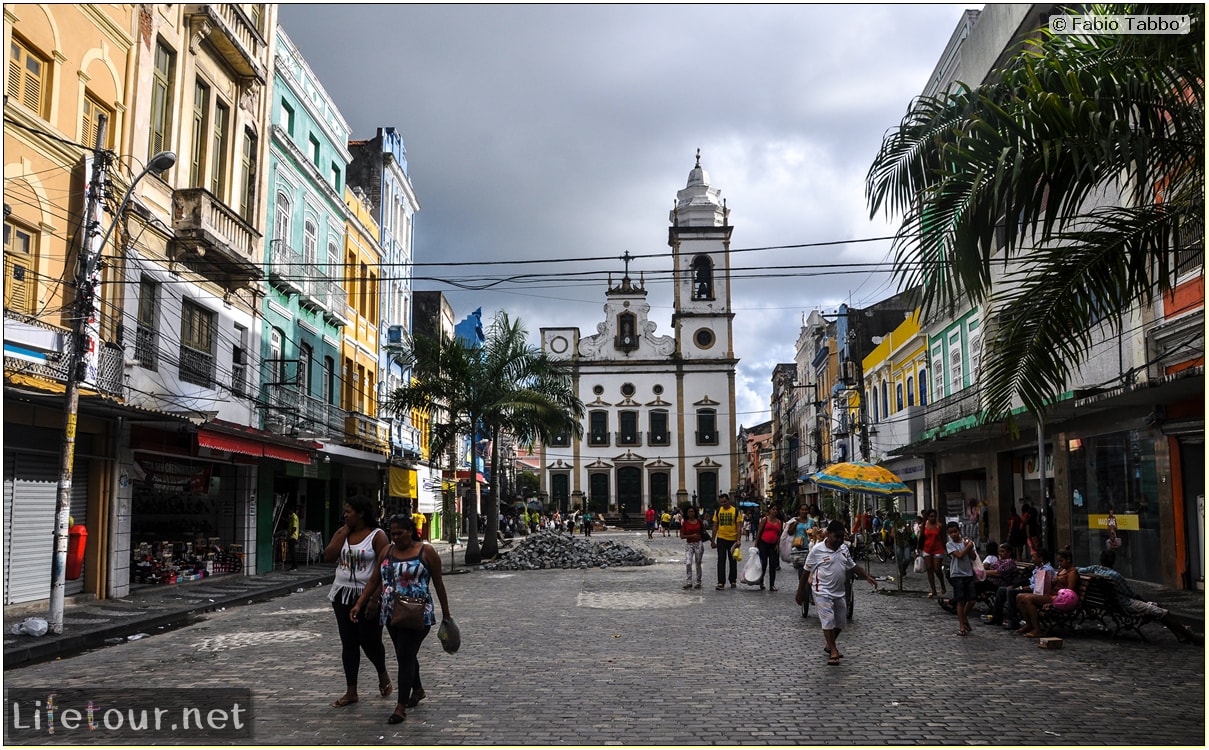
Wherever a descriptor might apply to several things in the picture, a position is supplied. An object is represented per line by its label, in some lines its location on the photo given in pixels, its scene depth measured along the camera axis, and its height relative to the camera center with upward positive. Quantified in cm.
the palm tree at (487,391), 2669 +240
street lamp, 1119 +139
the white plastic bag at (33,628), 1082 -170
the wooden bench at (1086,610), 1068 -148
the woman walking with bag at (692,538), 1719 -109
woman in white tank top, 700 -76
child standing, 1129 -118
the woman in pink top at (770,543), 1698 -116
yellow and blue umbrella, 1930 -4
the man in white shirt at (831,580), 905 -99
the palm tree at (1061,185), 636 +201
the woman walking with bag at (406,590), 679 -81
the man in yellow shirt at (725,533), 1723 -101
